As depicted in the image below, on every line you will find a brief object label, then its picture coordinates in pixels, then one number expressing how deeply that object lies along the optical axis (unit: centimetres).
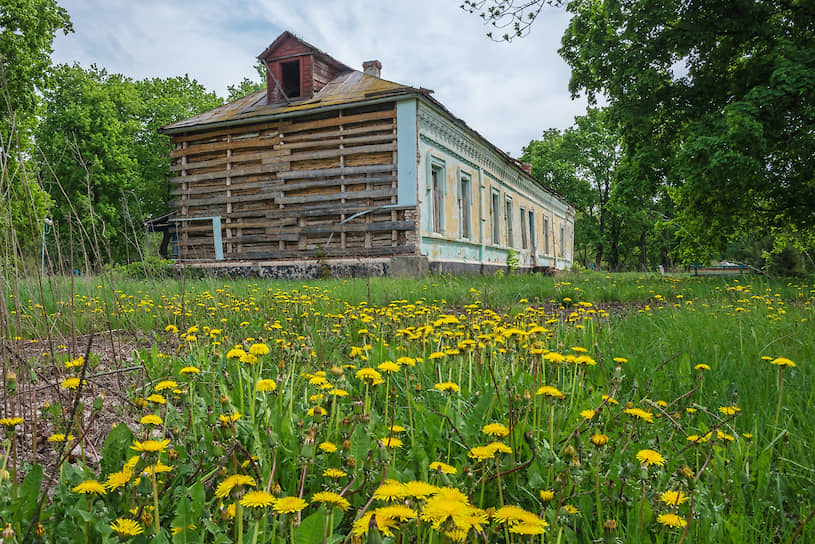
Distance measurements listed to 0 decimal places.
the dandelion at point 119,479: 122
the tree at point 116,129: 2786
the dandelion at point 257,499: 102
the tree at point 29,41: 1502
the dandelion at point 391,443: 146
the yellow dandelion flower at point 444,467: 121
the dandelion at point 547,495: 127
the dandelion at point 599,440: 132
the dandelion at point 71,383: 169
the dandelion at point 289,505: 98
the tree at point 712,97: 997
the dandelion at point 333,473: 128
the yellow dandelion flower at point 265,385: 169
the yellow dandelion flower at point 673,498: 125
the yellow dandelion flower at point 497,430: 132
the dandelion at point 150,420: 136
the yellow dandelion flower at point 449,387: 172
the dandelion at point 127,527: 108
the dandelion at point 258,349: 180
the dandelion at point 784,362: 193
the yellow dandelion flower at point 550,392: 161
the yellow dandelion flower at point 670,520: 114
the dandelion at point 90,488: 115
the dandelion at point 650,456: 128
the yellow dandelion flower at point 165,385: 164
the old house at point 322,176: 1369
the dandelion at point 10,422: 133
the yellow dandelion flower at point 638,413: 153
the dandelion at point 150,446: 114
